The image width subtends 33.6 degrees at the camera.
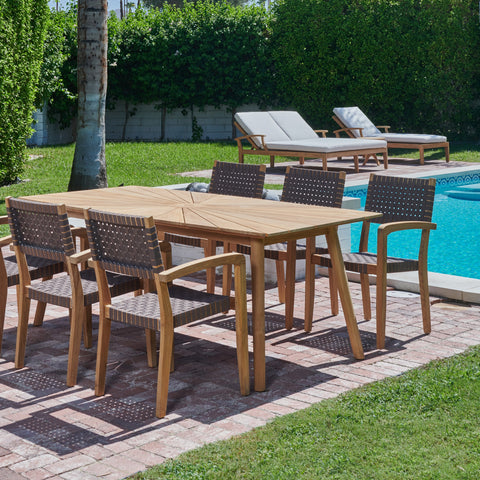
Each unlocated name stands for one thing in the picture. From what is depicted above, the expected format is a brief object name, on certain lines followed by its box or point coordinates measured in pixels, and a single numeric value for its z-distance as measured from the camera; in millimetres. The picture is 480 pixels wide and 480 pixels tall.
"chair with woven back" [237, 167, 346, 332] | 5613
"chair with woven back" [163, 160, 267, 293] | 6059
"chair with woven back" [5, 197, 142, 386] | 4391
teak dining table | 4281
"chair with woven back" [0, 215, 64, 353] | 4898
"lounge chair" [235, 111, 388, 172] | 13291
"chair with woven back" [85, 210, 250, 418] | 3914
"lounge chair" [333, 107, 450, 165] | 15258
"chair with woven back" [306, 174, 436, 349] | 4965
